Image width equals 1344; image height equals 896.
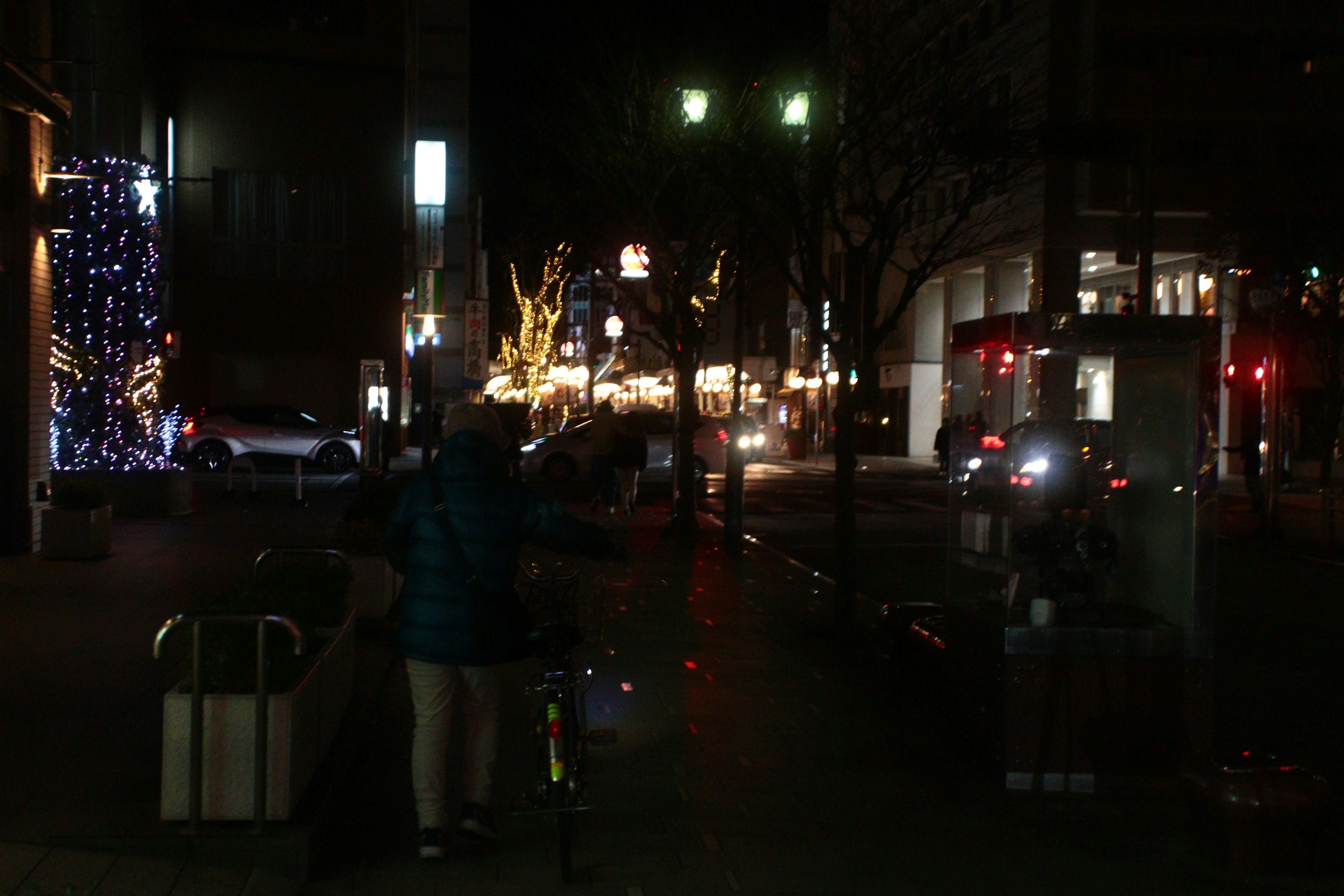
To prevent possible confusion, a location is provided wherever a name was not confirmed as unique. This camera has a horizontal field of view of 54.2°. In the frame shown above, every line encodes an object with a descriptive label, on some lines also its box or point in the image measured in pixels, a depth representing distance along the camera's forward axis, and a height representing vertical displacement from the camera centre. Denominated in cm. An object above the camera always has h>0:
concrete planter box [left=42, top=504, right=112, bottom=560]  1401 -145
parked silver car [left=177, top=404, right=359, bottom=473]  3134 -84
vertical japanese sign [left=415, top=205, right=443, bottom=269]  2952 +379
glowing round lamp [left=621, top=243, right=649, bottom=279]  1983 +257
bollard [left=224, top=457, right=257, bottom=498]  2319 -143
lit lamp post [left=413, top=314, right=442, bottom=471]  1747 +43
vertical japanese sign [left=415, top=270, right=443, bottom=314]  2581 +246
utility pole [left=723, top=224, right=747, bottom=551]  1761 -97
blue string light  1967 +120
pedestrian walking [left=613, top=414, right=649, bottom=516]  2122 -71
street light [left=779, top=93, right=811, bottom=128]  1194 +277
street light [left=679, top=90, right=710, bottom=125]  1347 +319
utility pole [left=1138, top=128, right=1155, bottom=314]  1716 +244
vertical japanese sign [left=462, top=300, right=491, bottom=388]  3766 +197
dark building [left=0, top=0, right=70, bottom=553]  1405 +153
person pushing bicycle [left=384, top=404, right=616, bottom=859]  532 -74
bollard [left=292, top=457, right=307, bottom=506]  2181 -139
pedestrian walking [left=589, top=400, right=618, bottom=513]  2111 -74
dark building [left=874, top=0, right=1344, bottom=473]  3694 +882
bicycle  515 -133
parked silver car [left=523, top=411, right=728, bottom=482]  3122 -103
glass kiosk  670 -70
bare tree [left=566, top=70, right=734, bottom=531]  1728 +300
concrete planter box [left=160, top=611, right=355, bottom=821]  527 -143
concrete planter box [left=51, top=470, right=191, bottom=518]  1973 -137
